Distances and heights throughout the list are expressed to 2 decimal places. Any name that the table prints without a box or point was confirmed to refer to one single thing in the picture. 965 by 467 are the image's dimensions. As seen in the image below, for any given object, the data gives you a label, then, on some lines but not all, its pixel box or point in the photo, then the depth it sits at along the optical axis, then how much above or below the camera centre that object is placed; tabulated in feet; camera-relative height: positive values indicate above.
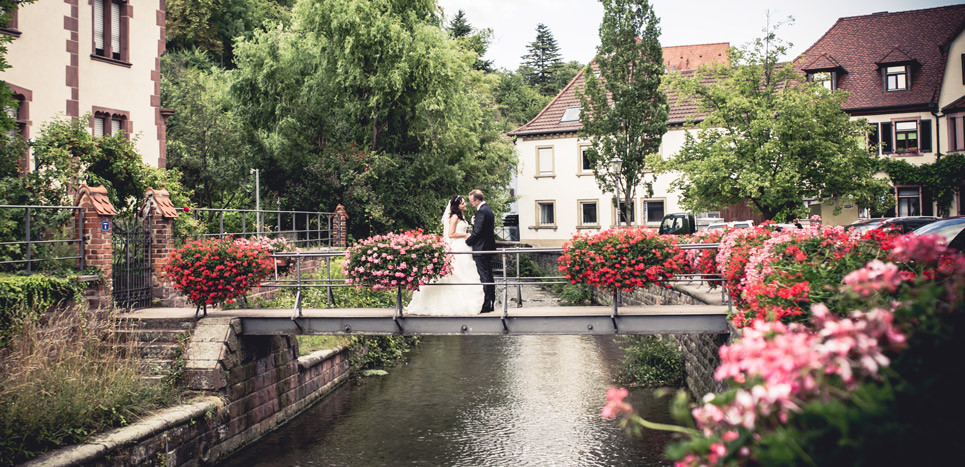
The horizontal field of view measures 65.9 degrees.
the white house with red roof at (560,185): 135.23 +11.34
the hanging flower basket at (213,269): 34.42 -0.93
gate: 39.11 -0.74
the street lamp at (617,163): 75.82 +8.33
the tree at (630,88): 99.30 +20.97
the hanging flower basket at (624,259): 32.42 -0.67
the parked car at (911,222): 68.74 +1.78
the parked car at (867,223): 77.00 +1.94
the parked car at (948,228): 47.73 +0.86
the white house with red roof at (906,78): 113.60 +26.26
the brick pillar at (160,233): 41.50 +0.97
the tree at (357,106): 77.71 +15.44
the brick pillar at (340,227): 75.56 +2.15
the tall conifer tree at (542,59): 238.48 +60.24
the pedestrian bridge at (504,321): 33.12 -3.47
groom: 36.91 +0.35
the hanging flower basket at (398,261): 33.19 -0.61
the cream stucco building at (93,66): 54.54 +14.79
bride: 36.27 -2.33
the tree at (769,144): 75.36 +10.24
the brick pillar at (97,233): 37.24 +0.91
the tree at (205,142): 92.58 +13.63
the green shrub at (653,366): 50.60 -8.45
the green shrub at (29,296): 28.96 -1.89
